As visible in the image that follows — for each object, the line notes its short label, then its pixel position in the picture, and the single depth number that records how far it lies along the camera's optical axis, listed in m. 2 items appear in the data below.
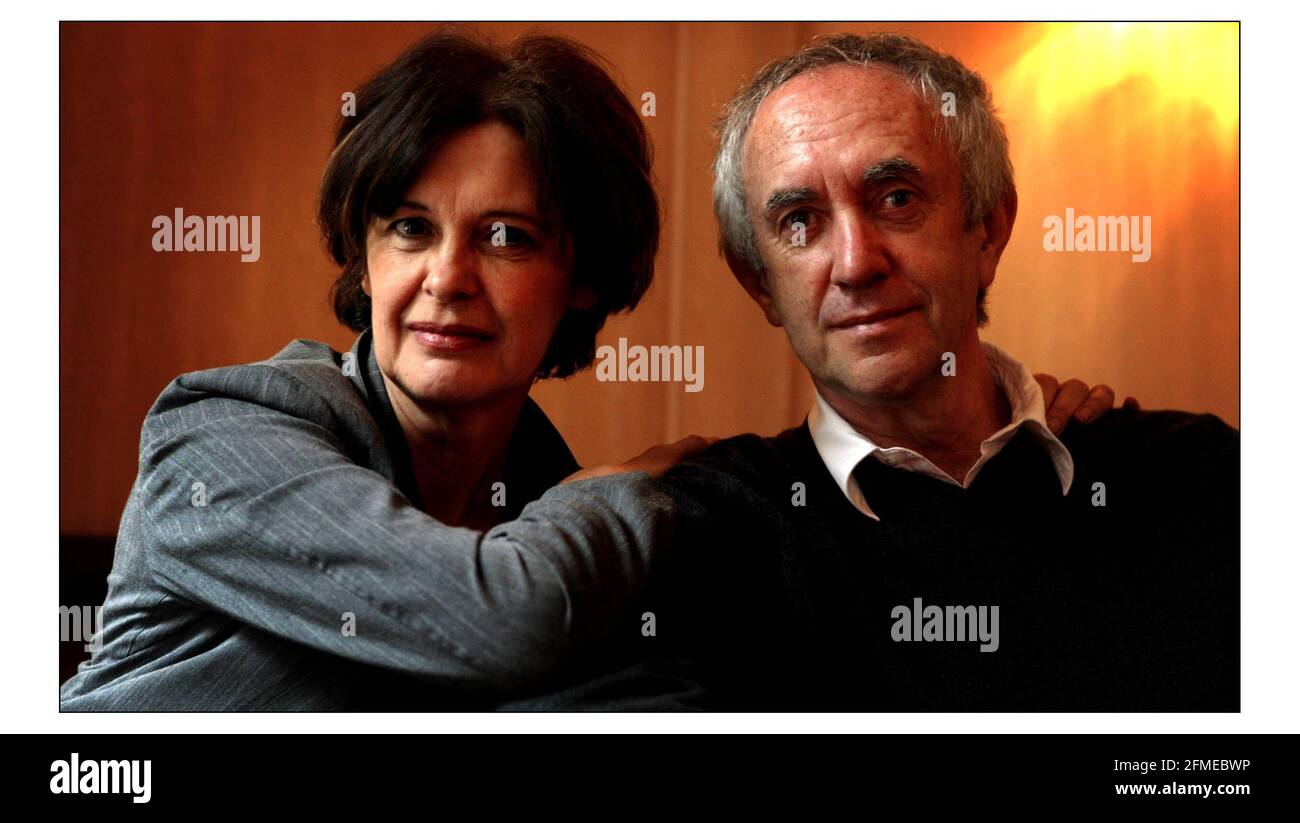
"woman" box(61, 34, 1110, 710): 1.90
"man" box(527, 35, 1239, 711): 2.07
